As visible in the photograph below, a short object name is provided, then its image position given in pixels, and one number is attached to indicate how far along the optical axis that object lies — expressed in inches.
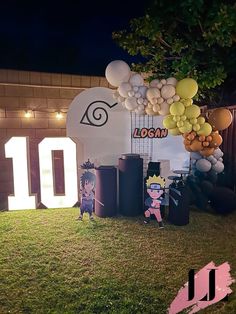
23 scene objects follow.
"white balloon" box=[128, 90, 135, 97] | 156.4
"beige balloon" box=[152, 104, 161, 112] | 154.3
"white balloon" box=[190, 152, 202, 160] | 195.8
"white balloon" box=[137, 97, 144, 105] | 156.9
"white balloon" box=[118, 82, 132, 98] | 155.3
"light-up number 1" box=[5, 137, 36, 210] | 161.6
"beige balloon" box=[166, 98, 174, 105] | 153.9
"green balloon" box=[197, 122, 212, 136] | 166.2
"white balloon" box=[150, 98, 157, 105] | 151.9
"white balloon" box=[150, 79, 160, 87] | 153.5
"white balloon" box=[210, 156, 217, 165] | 195.2
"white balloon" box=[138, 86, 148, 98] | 156.6
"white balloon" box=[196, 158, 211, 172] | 190.5
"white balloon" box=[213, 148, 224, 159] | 196.6
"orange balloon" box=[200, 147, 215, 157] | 182.4
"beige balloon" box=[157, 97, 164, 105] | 152.6
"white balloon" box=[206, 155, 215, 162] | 193.9
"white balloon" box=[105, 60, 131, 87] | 151.9
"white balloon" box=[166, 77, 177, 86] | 153.7
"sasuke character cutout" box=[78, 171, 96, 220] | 164.2
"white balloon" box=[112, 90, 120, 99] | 168.7
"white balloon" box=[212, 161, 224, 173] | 195.6
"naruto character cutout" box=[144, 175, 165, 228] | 164.2
